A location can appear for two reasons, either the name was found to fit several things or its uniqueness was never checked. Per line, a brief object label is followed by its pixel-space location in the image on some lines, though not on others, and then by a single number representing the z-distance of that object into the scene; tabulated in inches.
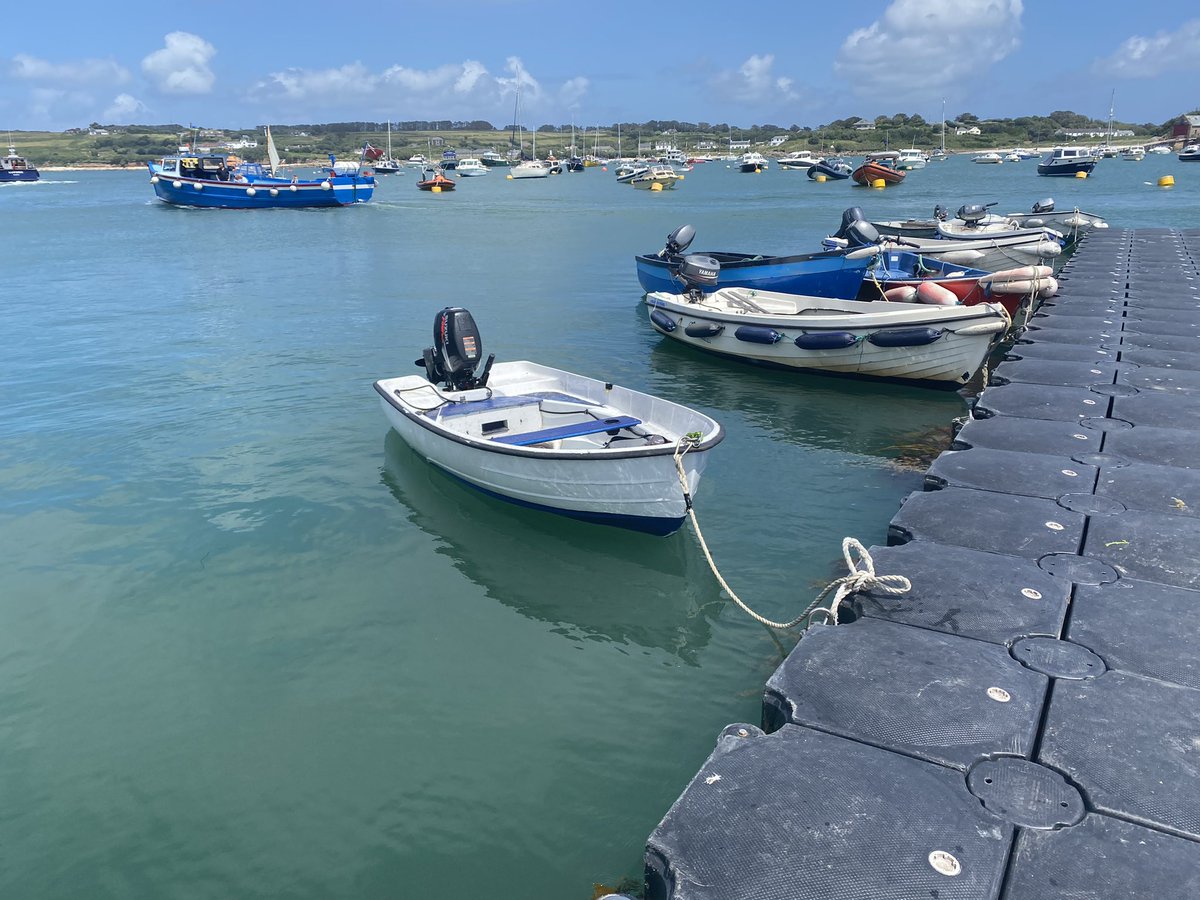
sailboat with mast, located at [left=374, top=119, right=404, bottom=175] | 5738.2
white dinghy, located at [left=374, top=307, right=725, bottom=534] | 395.2
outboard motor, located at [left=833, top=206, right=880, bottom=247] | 929.5
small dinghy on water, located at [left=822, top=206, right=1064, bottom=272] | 1025.5
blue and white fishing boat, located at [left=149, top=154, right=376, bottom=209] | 2807.6
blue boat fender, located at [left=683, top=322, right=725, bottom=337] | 774.5
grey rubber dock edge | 161.6
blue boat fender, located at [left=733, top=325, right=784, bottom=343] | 727.1
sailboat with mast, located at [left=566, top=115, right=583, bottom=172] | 5777.6
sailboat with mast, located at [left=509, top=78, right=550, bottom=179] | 5354.3
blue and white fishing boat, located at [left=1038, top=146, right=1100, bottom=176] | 3850.9
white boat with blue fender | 641.0
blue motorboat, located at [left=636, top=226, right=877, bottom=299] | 818.4
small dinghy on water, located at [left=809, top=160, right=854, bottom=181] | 4281.5
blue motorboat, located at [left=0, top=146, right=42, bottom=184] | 4830.2
